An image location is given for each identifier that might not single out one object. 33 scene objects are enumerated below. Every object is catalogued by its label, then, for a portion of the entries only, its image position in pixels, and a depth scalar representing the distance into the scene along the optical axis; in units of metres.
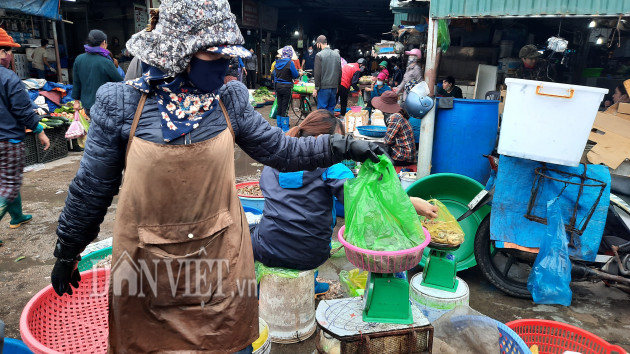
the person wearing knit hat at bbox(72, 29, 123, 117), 5.91
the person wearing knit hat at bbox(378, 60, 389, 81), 12.25
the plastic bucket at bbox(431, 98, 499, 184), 4.80
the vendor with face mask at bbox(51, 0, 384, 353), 1.54
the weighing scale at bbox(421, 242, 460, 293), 3.00
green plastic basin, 4.05
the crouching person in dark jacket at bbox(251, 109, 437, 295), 2.85
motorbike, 3.45
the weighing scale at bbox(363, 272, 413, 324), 2.39
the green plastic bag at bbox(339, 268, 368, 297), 3.39
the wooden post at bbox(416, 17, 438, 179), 4.85
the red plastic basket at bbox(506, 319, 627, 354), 2.52
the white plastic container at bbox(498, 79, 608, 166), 3.23
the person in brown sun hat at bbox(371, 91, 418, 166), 5.25
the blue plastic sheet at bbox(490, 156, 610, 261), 3.42
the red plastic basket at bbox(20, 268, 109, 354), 2.30
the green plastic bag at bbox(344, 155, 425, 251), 2.22
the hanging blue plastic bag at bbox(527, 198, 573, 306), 3.00
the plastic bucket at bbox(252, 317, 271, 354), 2.30
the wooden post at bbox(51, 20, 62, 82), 10.11
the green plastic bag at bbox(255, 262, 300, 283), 2.91
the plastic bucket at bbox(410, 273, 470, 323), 2.91
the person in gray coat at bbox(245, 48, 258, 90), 15.48
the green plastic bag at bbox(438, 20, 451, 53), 5.15
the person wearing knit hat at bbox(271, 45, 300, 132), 9.16
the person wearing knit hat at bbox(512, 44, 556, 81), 6.71
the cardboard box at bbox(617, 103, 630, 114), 4.42
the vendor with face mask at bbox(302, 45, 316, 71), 16.31
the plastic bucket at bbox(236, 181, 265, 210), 4.33
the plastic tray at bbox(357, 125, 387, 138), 6.07
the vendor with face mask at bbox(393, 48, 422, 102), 8.37
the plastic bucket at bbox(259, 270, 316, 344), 2.94
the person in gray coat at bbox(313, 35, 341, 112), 9.48
